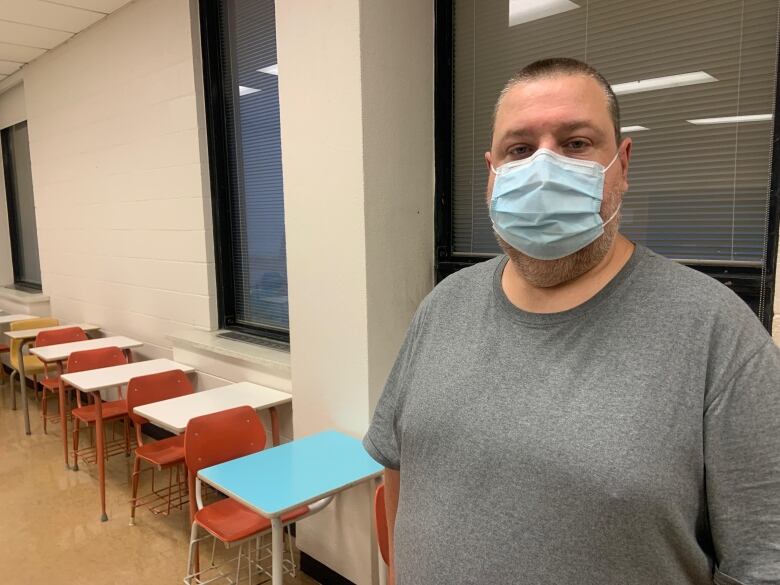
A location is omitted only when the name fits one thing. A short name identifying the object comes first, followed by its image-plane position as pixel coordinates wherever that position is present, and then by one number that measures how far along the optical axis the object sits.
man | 0.70
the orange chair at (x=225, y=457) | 2.03
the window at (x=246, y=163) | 3.15
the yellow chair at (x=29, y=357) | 4.55
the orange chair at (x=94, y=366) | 3.39
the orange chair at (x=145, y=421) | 2.76
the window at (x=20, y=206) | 6.05
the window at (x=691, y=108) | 1.63
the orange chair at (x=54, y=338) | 4.12
